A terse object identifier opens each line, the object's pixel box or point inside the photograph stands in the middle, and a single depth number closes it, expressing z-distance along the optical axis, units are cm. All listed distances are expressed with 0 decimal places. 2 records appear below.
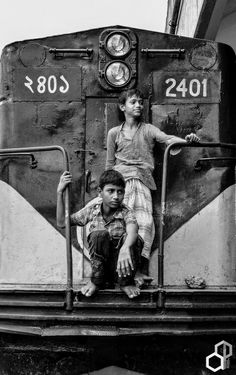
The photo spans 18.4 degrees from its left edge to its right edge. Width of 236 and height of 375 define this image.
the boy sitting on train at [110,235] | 510
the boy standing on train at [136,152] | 594
